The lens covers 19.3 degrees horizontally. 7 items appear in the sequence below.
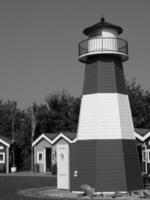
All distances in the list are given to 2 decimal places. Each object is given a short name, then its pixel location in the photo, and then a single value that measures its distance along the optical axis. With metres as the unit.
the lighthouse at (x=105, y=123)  21.03
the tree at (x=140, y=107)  53.53
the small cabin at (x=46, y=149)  41.22
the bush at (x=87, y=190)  20.51
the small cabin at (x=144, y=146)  35.31
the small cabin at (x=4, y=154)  43.29
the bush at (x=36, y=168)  43.23
